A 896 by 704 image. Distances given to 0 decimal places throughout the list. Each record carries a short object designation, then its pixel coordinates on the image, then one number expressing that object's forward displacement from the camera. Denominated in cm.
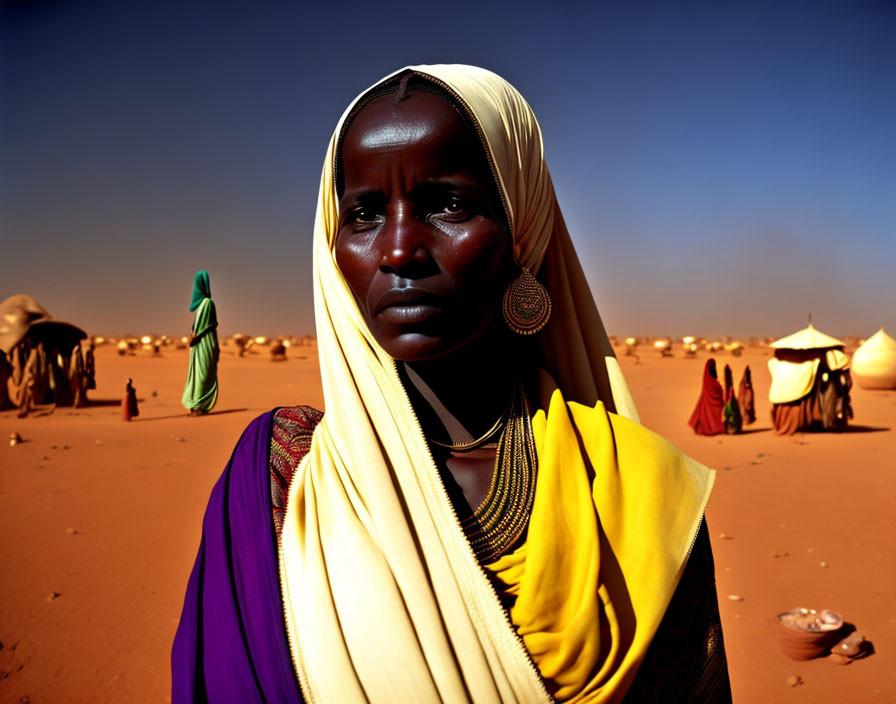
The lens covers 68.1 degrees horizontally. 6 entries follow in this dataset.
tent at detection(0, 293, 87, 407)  1559
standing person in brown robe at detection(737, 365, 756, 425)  1512
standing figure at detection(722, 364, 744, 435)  1380
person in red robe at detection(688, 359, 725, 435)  1353
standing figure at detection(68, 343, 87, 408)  1647
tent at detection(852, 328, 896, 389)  2383
